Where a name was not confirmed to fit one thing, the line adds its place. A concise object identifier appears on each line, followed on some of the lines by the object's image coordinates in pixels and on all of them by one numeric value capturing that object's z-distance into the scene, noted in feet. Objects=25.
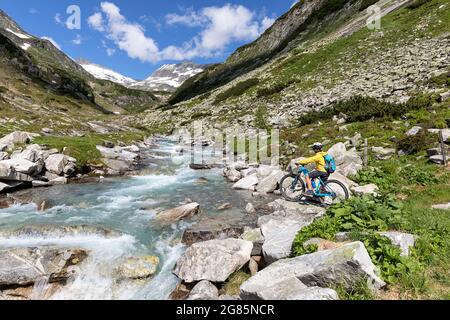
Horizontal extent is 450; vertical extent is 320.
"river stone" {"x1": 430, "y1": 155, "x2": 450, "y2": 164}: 48.43
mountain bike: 44.55
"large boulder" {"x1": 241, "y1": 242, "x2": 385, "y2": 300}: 21.04
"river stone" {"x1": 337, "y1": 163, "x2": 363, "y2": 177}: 52.42
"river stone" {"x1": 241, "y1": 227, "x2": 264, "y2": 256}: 32.14
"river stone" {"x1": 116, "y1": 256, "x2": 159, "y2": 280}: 31.55
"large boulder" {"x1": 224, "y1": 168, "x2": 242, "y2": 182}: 69.97
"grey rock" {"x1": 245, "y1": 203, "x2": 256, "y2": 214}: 47.70
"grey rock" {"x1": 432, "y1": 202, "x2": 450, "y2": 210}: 33.40
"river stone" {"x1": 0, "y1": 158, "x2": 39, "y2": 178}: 60.12
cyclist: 44.34
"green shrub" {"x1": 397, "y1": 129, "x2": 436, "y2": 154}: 55.36
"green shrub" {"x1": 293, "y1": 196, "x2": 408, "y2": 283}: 22.55
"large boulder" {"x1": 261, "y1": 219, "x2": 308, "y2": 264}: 27.83
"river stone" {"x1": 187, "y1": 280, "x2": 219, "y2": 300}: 25.59
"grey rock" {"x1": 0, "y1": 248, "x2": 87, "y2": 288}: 29.40
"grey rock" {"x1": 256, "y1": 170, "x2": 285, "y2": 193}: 57.93
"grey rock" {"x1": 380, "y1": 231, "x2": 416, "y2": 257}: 24.07
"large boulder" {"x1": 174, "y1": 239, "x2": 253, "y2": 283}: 28.60
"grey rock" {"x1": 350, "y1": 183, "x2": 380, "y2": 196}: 43.31
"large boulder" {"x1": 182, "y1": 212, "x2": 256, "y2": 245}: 38.01
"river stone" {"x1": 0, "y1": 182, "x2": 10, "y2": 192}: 56.42
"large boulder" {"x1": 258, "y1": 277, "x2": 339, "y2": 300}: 19.01
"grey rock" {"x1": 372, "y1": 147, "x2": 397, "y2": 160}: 57.64
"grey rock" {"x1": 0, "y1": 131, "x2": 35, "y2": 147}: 74.54
